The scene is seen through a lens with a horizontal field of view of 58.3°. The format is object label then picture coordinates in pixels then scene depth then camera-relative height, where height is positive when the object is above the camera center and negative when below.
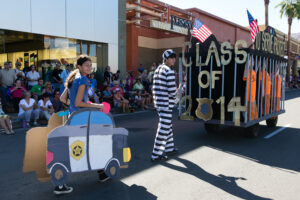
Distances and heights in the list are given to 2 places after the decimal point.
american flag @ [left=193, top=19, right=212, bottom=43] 6.35 +1.34
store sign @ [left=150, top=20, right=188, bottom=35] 16.59 +4.03
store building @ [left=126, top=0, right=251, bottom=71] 17.00 +4.47
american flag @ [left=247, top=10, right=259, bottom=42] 6.79 +1.57
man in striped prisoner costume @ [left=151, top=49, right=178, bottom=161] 4.75 -0.17
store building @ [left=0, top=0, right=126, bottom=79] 11.27 +2.63
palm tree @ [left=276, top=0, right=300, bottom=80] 34.26 +10.15
